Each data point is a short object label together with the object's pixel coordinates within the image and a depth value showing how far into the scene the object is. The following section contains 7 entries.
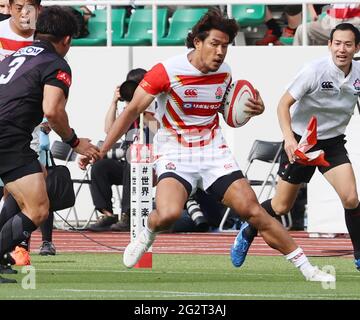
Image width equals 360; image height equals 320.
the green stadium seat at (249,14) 19.97
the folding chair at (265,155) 18.06
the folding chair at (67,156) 18.61
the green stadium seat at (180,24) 19.64
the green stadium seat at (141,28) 19.89
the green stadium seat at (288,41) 19.77
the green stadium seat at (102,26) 20.27
